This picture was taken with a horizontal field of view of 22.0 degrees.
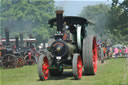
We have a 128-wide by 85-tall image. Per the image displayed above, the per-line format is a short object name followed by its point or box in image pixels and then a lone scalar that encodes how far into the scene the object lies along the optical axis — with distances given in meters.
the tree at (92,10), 83.48
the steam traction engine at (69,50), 11.58
